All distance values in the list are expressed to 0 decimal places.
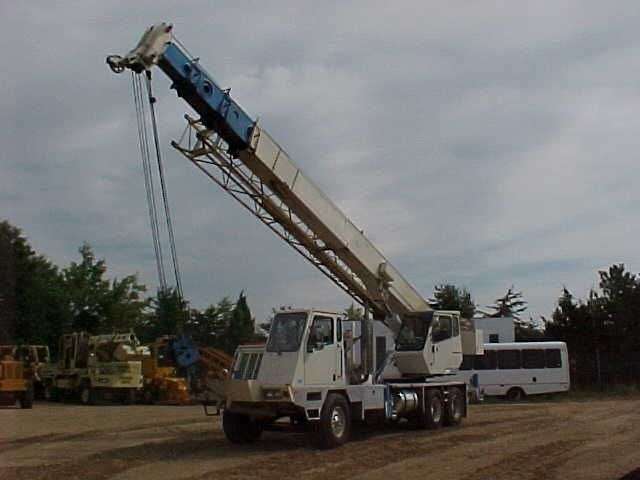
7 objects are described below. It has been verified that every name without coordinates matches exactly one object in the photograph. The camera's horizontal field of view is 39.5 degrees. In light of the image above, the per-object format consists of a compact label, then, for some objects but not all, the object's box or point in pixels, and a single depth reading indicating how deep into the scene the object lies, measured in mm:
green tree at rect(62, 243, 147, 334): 53656
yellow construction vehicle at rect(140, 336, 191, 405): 38188
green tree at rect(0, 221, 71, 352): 48188
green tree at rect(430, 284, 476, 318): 58125
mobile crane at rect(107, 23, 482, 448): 17891
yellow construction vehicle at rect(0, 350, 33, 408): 33688
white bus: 38875
